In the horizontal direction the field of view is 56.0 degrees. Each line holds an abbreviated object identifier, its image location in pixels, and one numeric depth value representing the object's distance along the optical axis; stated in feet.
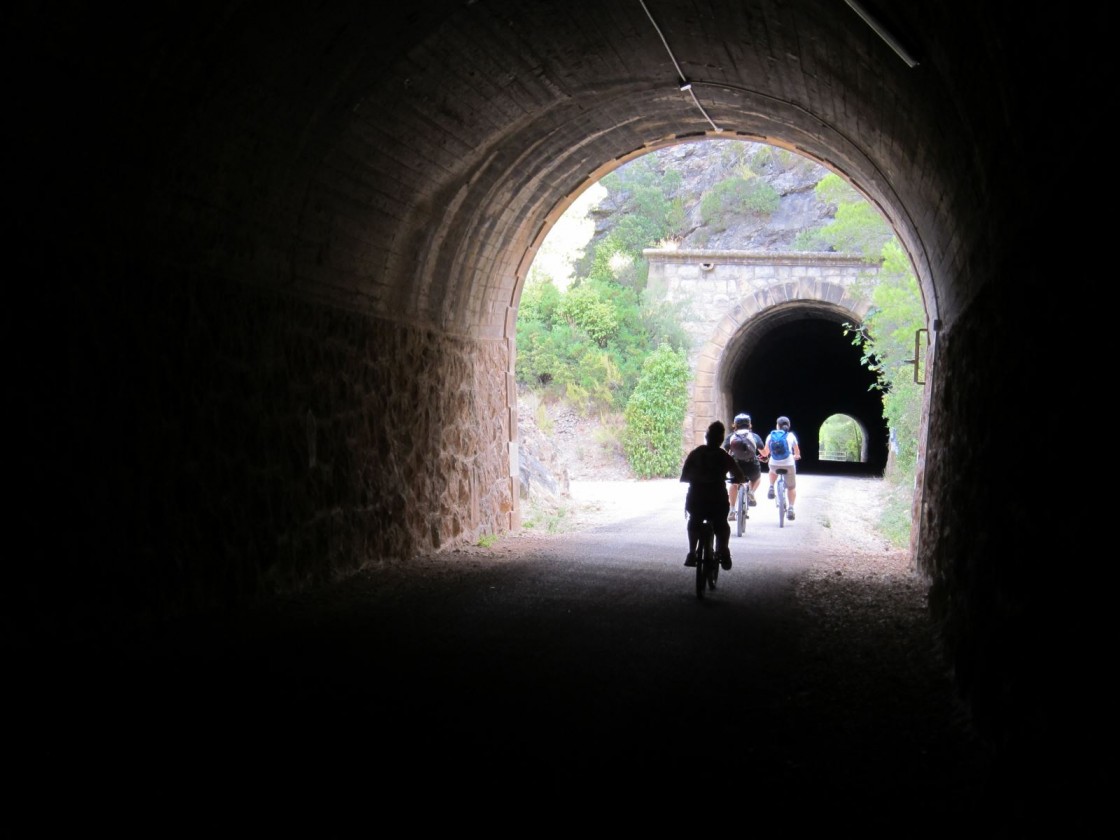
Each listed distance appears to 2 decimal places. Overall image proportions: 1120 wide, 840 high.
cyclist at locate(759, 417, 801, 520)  48.11
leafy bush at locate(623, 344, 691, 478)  80.33
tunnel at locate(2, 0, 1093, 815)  14.93
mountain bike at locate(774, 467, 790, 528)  48.01
